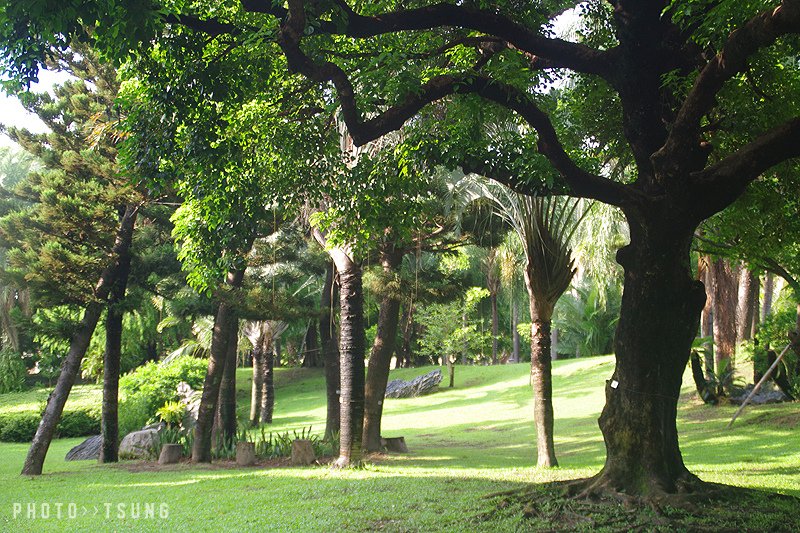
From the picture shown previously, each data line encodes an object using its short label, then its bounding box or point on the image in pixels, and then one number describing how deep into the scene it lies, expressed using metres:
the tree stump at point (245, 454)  14.38
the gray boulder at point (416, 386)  33.62
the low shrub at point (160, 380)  21.36
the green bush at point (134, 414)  20.77
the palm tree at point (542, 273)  12.27
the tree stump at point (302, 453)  13.84
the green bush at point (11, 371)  29.70
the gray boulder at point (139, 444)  16.83
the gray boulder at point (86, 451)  18.22
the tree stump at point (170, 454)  15.16
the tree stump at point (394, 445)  15.87
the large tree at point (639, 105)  7.06
